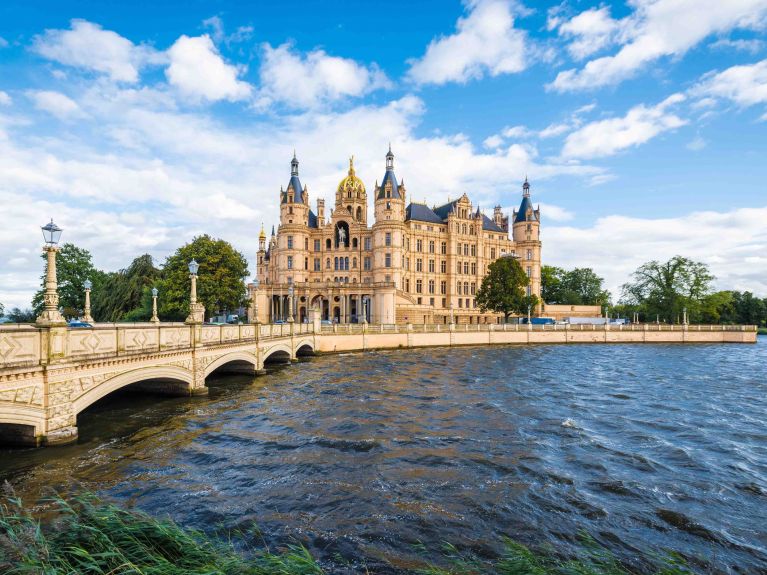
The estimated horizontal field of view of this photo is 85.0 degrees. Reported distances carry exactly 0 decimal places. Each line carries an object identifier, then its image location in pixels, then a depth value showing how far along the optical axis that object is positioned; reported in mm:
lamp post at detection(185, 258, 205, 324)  18789
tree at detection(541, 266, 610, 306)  102938
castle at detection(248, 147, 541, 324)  66938
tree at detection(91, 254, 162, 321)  56750
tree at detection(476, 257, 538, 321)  66125
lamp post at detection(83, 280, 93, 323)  30038
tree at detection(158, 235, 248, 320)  47875
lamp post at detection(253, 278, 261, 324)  66638
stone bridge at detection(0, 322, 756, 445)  10641
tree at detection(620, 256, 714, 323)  77562
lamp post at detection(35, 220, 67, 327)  11352
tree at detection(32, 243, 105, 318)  53844
